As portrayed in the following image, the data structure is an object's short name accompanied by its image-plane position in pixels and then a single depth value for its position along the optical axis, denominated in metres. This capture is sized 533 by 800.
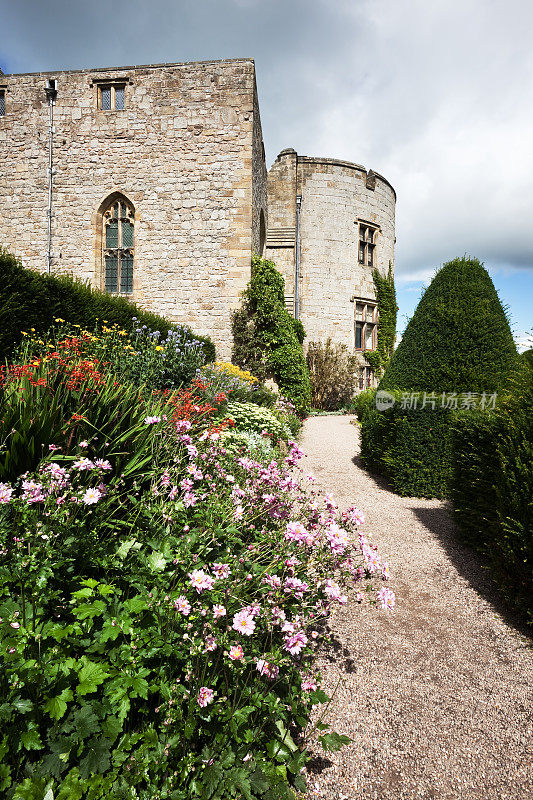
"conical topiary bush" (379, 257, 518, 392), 4.82
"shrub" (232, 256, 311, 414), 9.98
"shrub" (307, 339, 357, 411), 15.07
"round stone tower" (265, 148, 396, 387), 15.29
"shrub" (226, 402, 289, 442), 5.53
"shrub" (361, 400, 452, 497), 4.95
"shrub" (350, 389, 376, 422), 7.00
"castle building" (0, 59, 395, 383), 9.86
